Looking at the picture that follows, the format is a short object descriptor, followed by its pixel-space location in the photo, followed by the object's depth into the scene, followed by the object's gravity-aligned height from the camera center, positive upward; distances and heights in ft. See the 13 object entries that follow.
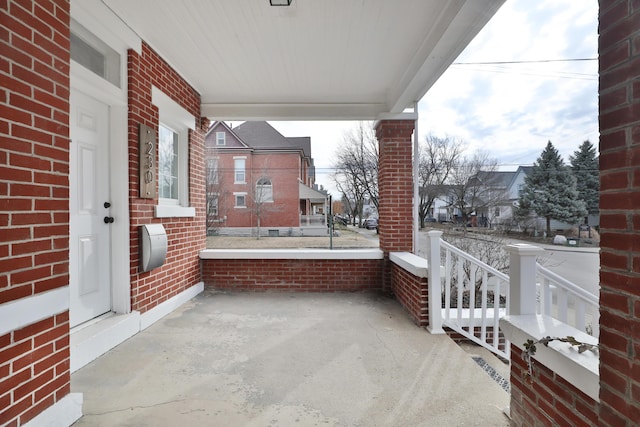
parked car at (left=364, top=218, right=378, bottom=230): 72.59 -3.04
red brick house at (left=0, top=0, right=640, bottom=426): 3.53 +1.62
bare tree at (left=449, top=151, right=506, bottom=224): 43.45 +4.05
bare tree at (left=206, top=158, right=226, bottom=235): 46.63 +2.00
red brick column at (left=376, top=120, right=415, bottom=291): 15.23 +1.09
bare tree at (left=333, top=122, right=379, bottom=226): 59.52 +9.37
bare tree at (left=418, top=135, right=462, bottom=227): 51.75 +8.19
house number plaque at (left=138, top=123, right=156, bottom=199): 10.44 +1.72
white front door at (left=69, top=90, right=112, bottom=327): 8.59 +0.05
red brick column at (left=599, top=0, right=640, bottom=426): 3.23 -0.01
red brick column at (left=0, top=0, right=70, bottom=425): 4.83 +0.34
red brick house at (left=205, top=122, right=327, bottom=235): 59.67 +6.05
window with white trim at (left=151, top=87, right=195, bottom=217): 12.03 +2.36
